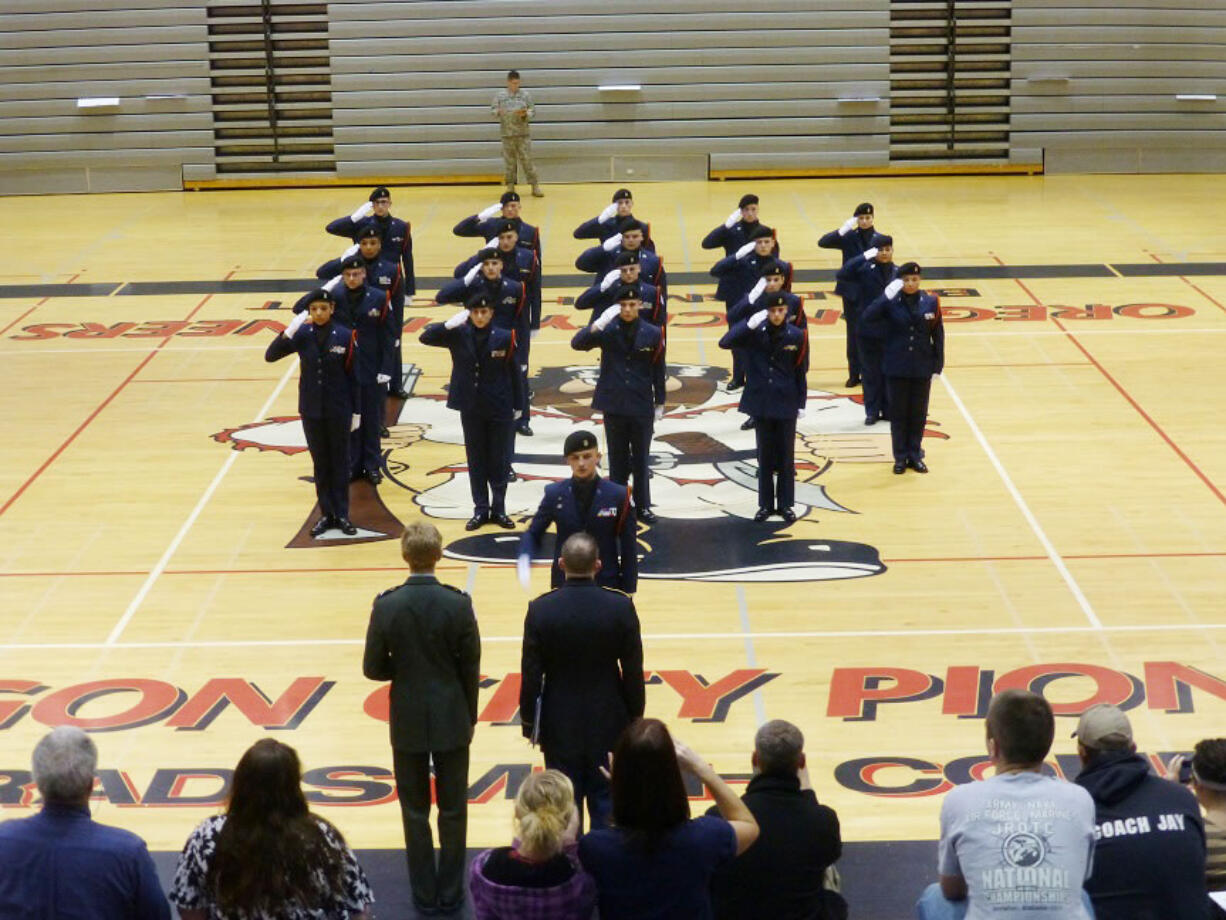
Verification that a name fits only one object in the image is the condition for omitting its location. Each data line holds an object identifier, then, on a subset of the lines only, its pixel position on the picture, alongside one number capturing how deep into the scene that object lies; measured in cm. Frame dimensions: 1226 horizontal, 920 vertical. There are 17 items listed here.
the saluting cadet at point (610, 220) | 1558
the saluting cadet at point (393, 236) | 1504
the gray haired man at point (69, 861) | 456
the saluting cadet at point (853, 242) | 1502
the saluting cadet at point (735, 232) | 1561
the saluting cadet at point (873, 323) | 1394
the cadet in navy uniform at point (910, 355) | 1280
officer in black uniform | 655
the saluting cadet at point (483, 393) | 1179
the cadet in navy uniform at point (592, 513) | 866
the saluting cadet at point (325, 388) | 1158
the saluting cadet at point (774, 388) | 1179
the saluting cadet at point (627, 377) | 1162
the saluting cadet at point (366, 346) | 1291
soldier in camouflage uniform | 2628
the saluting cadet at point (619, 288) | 1293
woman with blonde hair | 472
